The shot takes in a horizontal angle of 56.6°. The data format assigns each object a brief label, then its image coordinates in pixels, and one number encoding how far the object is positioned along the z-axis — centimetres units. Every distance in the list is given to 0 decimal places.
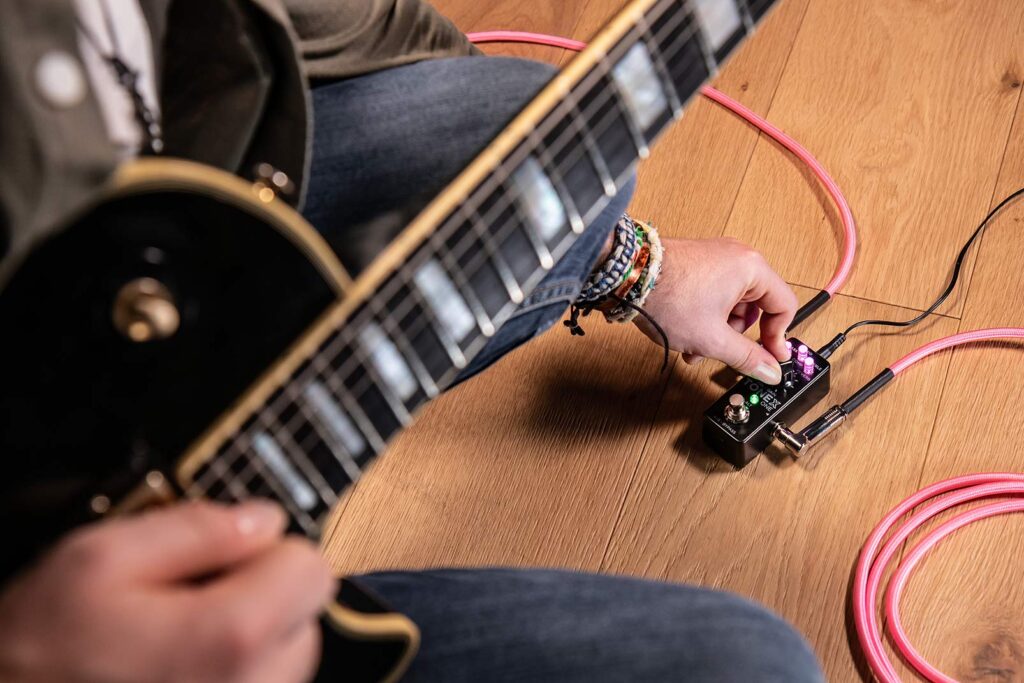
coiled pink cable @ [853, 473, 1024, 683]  87
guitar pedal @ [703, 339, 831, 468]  95
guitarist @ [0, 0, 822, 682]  43
